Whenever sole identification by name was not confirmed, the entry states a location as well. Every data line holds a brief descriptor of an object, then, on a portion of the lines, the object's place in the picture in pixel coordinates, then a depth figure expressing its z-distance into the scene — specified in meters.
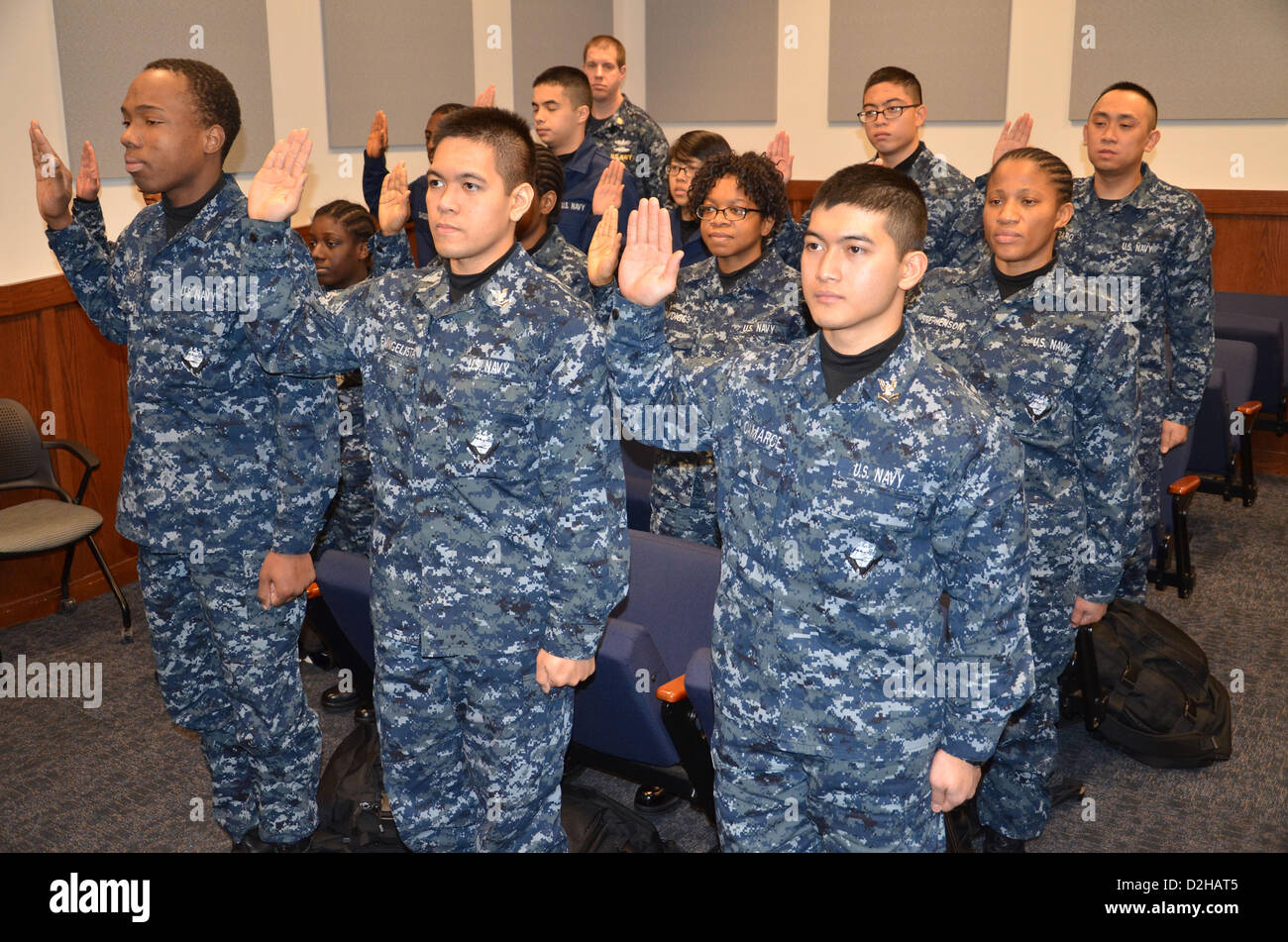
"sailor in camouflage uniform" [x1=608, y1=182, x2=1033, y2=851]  1.96
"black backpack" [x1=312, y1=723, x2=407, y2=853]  3.10
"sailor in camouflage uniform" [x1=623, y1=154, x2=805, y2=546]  3.54
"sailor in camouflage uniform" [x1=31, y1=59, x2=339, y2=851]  2.73
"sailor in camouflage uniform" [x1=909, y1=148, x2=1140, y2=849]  2.83
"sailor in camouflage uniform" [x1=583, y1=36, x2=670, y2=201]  6.23
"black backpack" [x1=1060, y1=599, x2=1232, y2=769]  3.56
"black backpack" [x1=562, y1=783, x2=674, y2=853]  2.96
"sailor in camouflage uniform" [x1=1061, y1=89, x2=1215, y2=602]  4.13
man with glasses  4.54
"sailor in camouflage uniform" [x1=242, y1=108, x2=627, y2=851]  2.27
